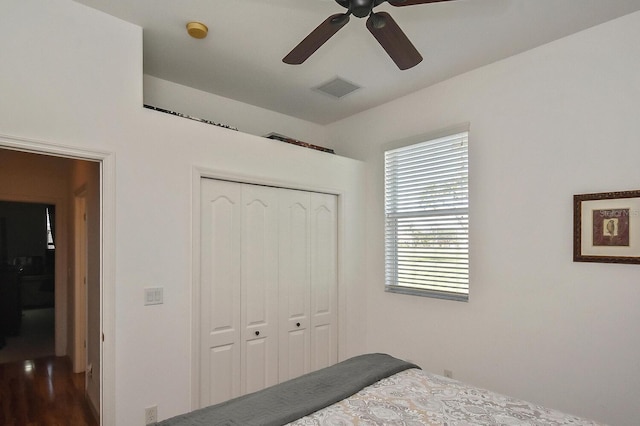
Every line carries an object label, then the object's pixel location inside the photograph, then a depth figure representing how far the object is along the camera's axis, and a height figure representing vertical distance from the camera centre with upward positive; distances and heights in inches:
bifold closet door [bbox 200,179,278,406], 100.7 -24.2
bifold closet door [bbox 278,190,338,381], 119.6 -25.9
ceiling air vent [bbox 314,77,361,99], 114.9 +41.7
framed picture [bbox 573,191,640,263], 80.4 -4.4
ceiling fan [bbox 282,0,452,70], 60.5 +33.0
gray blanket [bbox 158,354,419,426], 56.0 -34.1
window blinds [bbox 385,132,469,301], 111.2 -3.0
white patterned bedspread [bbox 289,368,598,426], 56.4 -34.5
